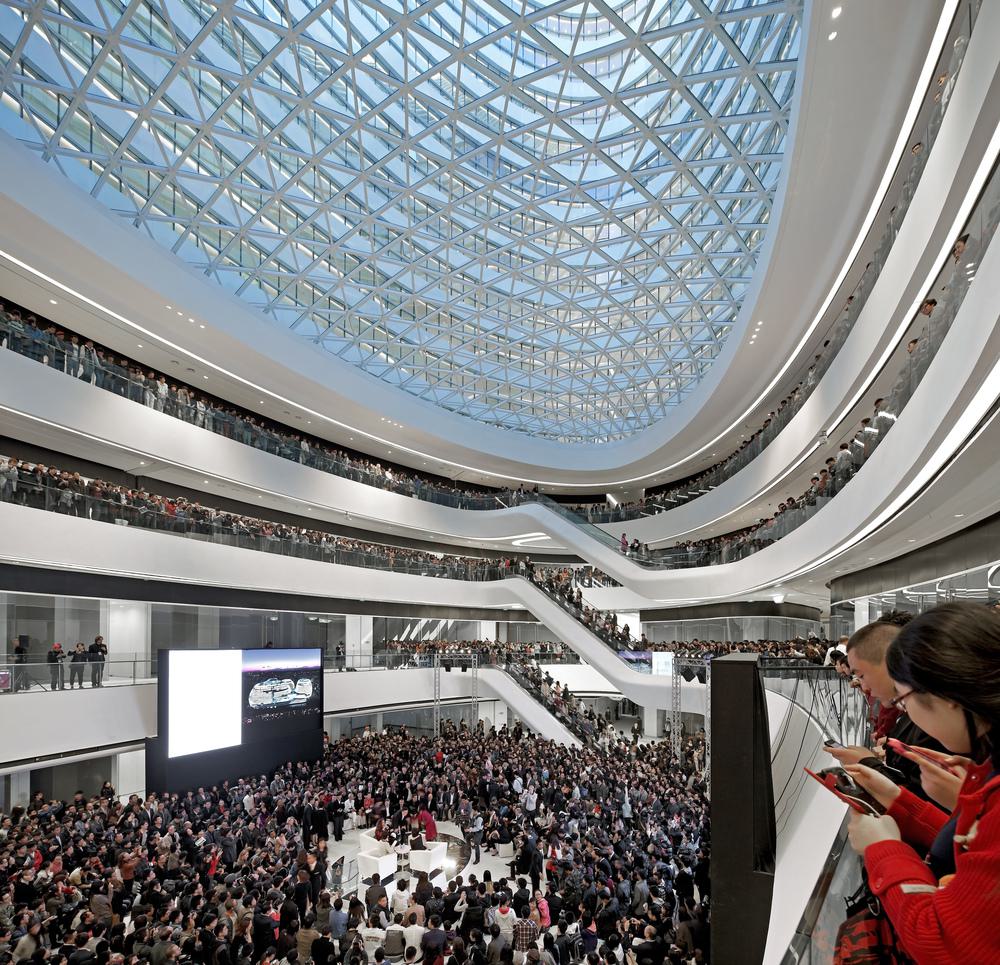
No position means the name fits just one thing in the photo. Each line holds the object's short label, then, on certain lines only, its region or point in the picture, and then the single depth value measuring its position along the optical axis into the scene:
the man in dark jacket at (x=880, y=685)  2.87
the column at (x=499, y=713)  39.22
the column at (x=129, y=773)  20.28
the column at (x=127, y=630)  22.23
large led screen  19.08
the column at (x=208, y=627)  24.92
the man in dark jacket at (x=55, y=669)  16.75
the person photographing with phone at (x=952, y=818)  1.56
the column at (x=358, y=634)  31.83
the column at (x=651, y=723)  35.75
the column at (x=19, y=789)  17.95
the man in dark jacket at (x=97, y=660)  17.88
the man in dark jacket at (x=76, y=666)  17.27
